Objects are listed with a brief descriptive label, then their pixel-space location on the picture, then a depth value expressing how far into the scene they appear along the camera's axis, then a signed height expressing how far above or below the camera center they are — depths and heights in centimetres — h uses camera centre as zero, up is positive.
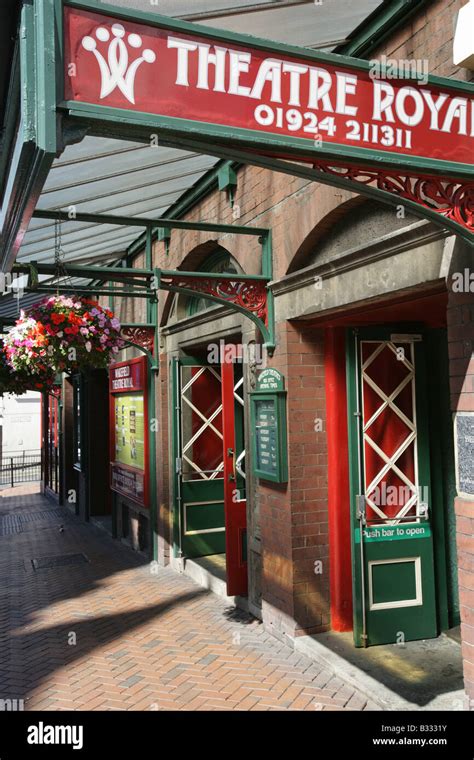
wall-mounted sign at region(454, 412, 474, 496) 357 -30
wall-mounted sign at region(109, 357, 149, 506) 966 -41
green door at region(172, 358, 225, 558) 873 -82
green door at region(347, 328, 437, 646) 531 -79
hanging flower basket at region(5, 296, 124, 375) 468 +56
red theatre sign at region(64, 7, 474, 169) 225 +128
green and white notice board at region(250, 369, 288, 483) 568 -23
